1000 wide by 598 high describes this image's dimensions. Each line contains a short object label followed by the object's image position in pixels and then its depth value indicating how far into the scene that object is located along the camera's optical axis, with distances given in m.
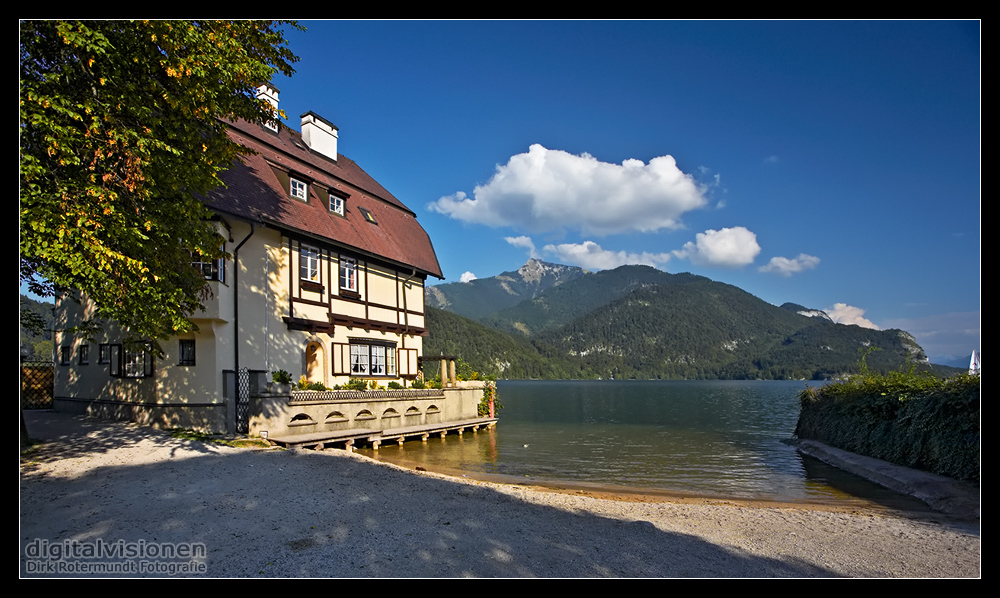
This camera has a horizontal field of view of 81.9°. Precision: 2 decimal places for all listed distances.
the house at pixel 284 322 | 18.94
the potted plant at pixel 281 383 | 18.97
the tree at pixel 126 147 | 8.66
